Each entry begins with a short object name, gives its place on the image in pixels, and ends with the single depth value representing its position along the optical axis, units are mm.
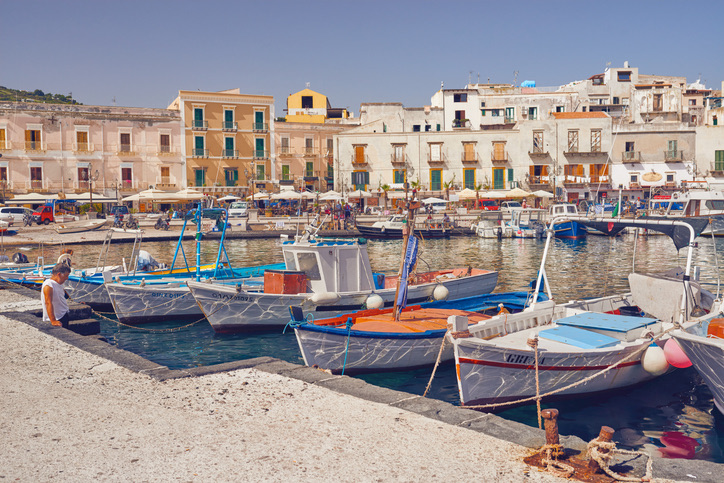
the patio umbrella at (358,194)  54438
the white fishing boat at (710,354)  7998
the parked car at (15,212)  42188
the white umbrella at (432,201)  48084
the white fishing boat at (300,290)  14062
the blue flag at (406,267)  11836
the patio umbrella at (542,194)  50119
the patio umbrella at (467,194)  49125
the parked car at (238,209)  47250
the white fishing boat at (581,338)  8688
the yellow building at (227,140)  56562
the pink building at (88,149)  50969
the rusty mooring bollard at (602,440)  5512
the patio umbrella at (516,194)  47062
